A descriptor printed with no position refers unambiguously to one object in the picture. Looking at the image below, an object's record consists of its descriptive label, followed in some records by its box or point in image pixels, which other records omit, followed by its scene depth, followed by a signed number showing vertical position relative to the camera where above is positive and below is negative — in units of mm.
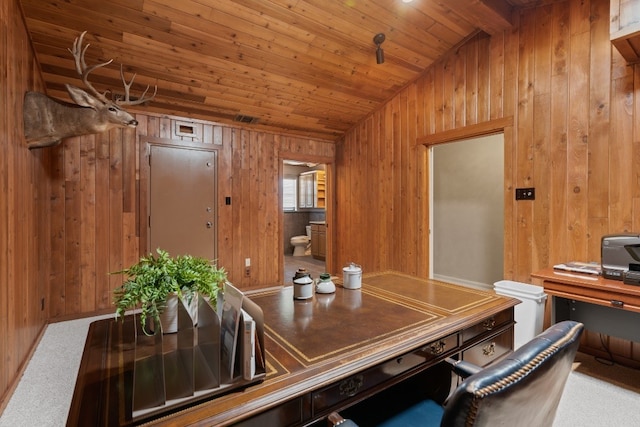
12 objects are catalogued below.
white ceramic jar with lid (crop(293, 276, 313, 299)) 1631 -408
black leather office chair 623 -380
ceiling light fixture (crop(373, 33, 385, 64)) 3310 +1795
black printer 2145 -336
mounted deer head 2490 +819
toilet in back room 7992 -869
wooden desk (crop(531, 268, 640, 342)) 2090 -643
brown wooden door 3842 +137
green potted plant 1010 -249
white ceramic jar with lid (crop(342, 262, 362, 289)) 1867 -405
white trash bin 2713 -902
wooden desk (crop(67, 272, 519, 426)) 795 -485
